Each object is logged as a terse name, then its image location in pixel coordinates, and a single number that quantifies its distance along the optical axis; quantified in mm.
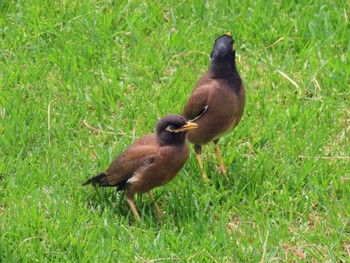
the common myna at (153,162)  13000
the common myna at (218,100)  13953
